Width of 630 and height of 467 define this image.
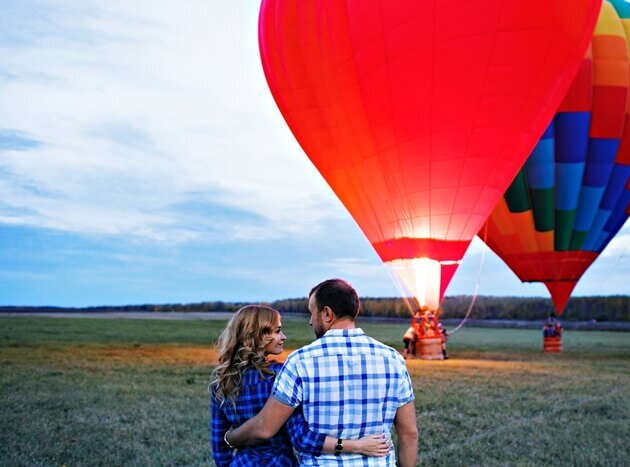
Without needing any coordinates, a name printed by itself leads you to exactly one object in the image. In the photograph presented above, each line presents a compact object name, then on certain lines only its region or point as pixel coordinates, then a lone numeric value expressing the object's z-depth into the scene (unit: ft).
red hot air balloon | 40.34
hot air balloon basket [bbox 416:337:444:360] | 55.42
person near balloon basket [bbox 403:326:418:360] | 55.88
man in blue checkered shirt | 8.34
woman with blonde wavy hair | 8.77
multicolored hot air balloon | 52.49
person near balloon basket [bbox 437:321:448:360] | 56.59
